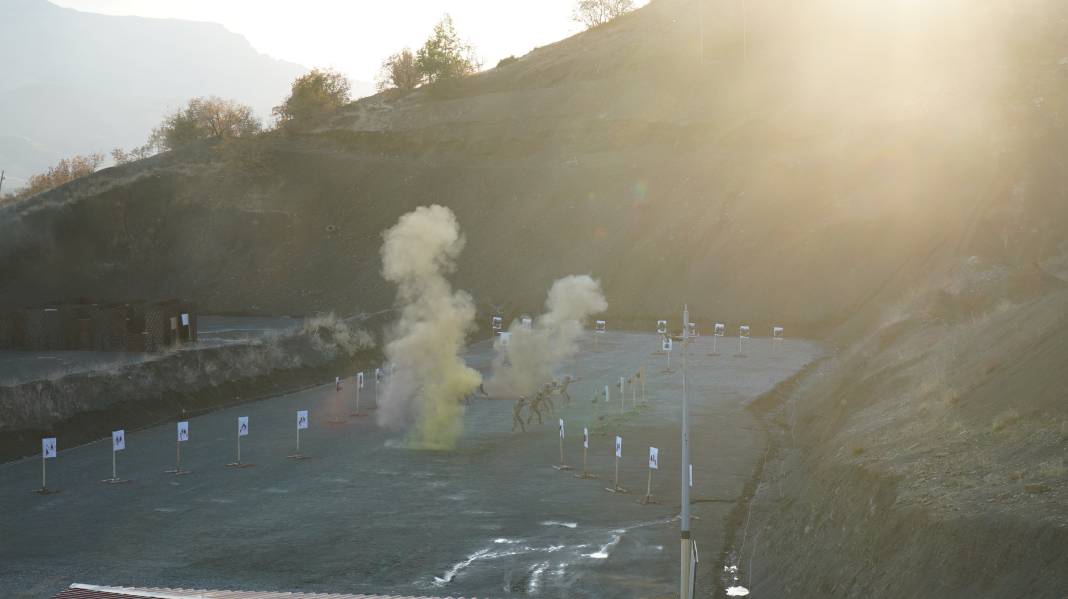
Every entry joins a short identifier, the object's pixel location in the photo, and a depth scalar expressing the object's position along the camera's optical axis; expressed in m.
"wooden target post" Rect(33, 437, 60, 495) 33.50
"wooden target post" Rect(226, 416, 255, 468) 37.74
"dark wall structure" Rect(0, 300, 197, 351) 62.34
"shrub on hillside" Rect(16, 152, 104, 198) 147.62
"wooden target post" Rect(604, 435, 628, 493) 33.19
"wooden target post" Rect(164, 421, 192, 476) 36.51
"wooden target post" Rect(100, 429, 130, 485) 35.00
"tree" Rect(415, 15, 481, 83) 142.75
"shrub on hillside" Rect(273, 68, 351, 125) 132.62
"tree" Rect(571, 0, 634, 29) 189.62
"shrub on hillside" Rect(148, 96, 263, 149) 141.88
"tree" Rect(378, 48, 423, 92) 155.00
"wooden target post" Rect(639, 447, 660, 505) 30.37
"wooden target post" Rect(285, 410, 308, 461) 38.83
